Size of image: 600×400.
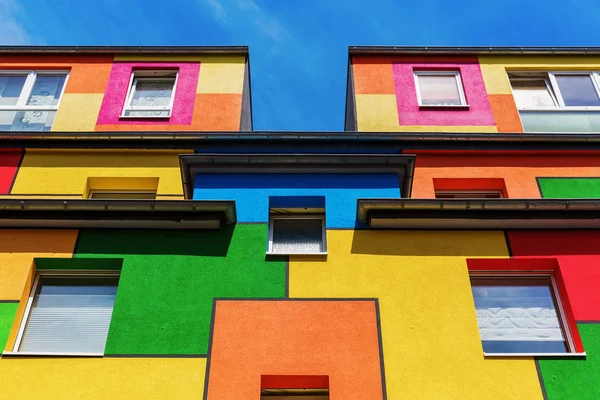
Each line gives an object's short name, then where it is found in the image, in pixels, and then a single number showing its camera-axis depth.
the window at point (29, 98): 12.46
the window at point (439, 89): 13.05
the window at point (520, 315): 8.38
